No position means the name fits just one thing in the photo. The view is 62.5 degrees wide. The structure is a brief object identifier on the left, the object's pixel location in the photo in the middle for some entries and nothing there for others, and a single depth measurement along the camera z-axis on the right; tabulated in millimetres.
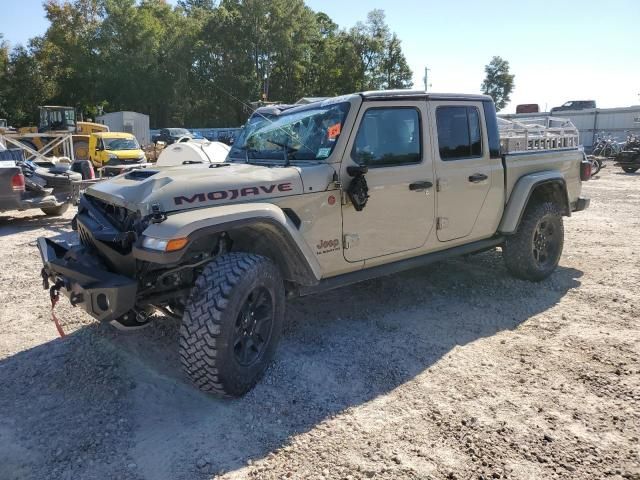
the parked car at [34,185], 8305
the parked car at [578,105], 38719
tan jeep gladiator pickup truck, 3025
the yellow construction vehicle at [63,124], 24427
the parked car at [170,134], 31812
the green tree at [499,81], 60812
